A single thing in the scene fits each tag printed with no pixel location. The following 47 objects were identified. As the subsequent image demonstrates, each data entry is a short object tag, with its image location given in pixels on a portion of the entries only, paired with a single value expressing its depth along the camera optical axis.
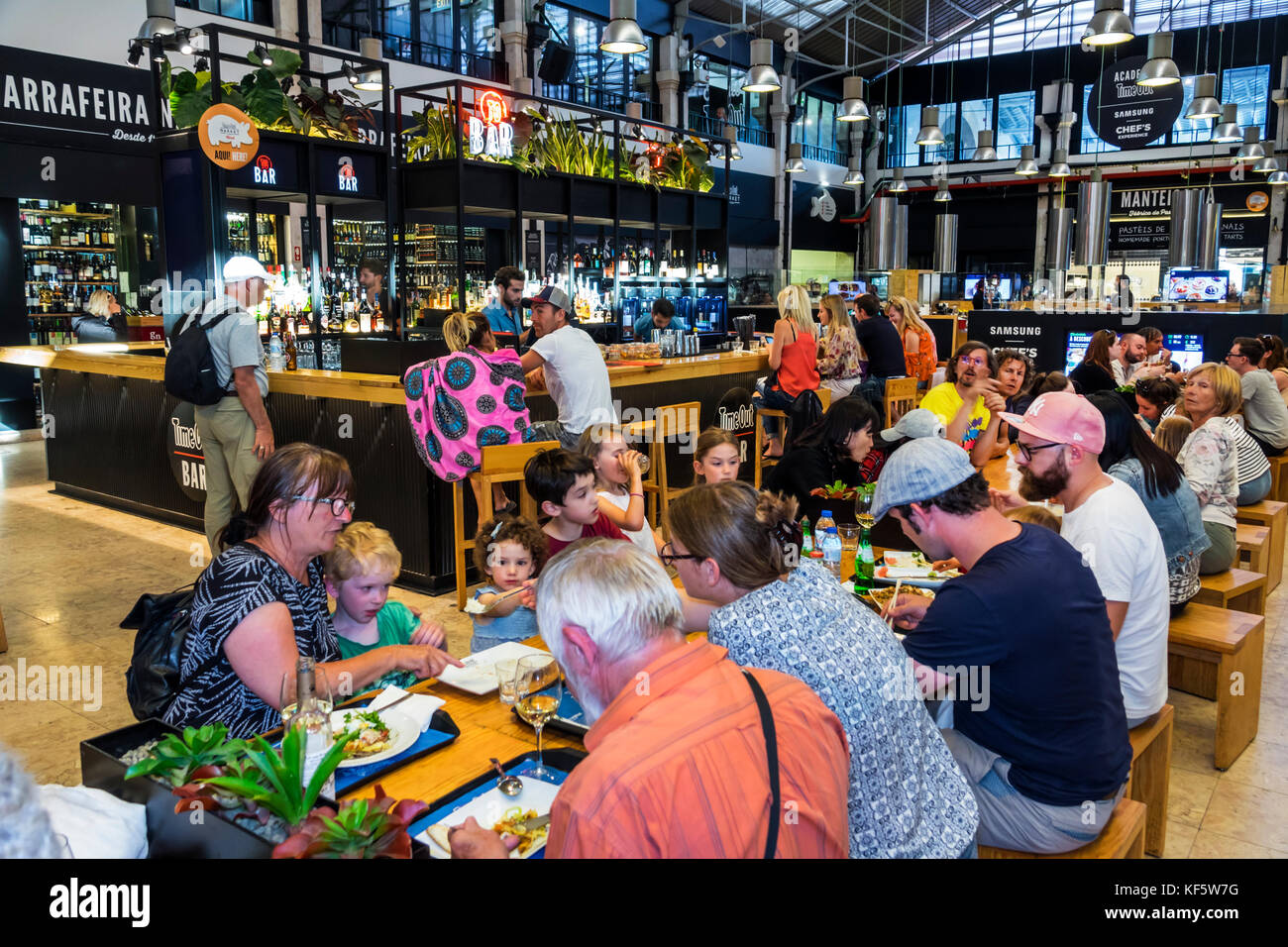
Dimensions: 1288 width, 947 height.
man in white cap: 5.48
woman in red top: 7.59
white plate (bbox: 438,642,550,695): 2.40
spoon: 1.87
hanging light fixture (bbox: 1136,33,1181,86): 9.79
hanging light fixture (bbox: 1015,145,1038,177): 17.09
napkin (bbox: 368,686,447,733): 2.19
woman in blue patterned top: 1.79
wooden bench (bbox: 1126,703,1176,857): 3.09
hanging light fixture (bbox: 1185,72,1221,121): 12.44
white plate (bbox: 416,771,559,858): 1.80
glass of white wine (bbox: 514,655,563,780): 2.01
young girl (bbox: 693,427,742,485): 4.26
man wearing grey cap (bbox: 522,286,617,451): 5.60
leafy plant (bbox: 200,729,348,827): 1.61
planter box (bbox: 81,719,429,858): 1.60
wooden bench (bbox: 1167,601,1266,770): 3.70
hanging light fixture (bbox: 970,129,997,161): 15.73
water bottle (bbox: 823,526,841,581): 3.43
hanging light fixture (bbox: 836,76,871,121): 12.36
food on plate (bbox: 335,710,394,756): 2.05
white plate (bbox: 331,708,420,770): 2.01
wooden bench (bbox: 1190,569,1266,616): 4.50
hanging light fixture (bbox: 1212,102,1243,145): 14.66
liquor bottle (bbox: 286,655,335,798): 1.83
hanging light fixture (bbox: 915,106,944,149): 14.88
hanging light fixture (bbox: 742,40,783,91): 10.82
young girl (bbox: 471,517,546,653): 3.13
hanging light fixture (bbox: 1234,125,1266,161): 15.98
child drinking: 4.08
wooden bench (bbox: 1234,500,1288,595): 5.79
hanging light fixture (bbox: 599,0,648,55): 7.99
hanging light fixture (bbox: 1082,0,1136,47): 8.25
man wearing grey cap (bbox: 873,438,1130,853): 2.17
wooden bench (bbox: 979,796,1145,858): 2.35
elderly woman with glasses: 2.26
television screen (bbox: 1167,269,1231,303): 14.53
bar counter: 5.82
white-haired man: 1.35
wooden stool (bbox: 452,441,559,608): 4.99
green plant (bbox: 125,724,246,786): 1.73
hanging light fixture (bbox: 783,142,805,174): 16.89
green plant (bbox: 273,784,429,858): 1.48
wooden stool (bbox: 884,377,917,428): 8.21
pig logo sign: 6.29
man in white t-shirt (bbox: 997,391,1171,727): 2.79
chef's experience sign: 11.56
